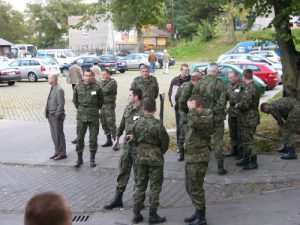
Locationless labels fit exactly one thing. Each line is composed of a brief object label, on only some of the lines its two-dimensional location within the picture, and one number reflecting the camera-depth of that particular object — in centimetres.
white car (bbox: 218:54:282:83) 2993
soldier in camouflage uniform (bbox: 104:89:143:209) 771
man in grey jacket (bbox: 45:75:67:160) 1109
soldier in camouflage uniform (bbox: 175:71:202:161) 974
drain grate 751
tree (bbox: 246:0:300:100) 1051
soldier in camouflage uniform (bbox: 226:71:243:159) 986
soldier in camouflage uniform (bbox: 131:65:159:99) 1132
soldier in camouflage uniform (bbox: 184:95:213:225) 689
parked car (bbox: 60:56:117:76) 3769
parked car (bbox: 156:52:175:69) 4594
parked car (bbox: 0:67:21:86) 3111
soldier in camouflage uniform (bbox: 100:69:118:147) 1218
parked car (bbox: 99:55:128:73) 4050
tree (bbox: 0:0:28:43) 8519
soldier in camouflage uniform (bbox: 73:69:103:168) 1043
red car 2455
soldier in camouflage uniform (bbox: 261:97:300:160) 980
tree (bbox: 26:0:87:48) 8138
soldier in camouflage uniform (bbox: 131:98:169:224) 703
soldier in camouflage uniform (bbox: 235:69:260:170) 951
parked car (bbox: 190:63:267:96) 2140
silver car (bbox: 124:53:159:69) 4422
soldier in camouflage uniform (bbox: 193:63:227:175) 923
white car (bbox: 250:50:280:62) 3574
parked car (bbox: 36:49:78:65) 4784
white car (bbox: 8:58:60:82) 3428
